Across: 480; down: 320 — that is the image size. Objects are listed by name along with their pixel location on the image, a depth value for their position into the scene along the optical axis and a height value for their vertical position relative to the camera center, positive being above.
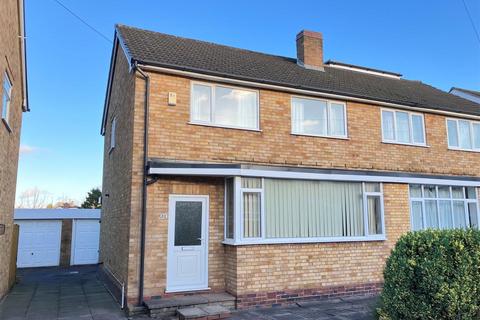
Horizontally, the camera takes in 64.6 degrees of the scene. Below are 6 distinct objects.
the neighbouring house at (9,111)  8.33 +2.75
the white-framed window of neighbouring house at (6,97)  8.52 +2.89
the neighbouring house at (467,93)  17.16 +5.73
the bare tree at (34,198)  46.44 +2.55
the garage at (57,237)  17.64 -0.87
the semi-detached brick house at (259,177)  8.70 +1.01
